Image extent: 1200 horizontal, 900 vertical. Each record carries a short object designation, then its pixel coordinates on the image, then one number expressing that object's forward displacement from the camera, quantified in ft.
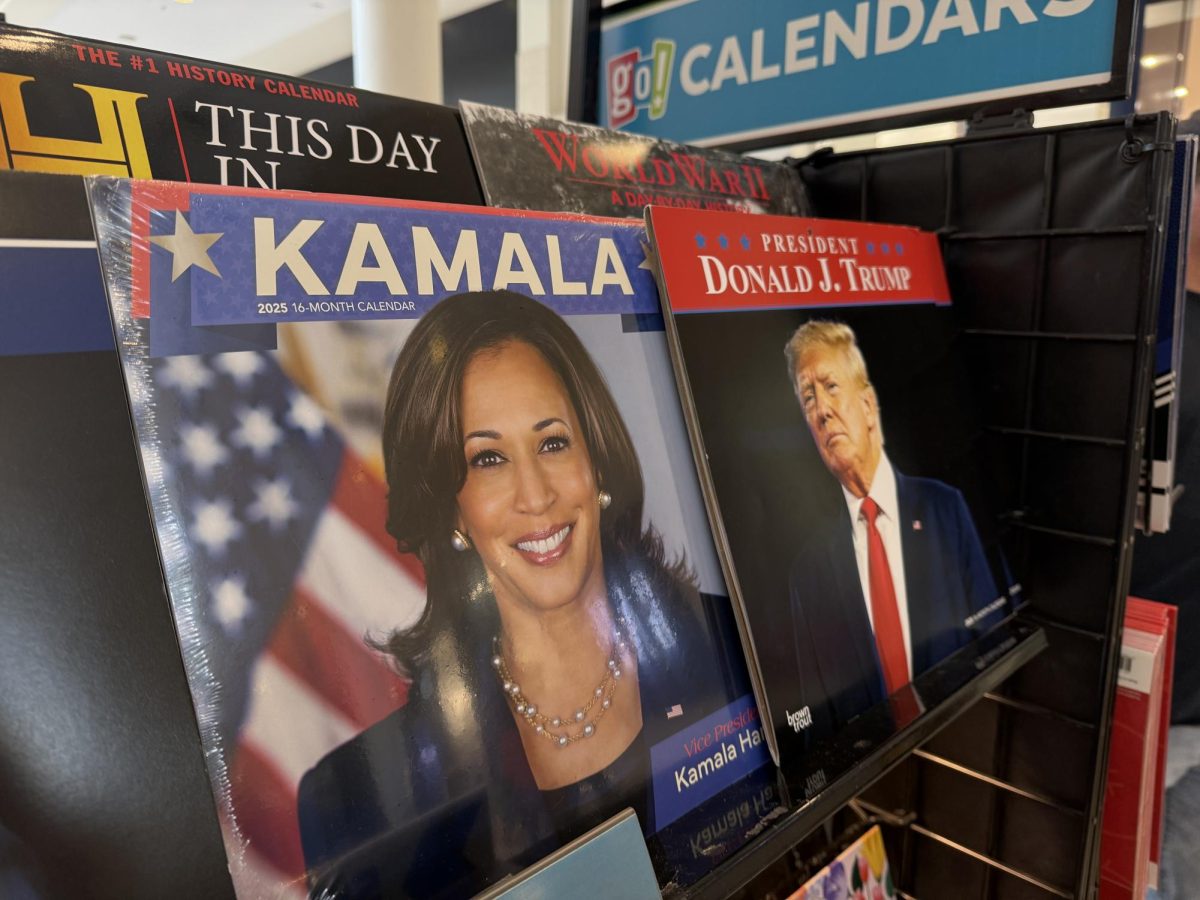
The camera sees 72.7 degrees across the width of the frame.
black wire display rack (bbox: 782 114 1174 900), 3.14
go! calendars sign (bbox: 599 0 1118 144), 3.16
